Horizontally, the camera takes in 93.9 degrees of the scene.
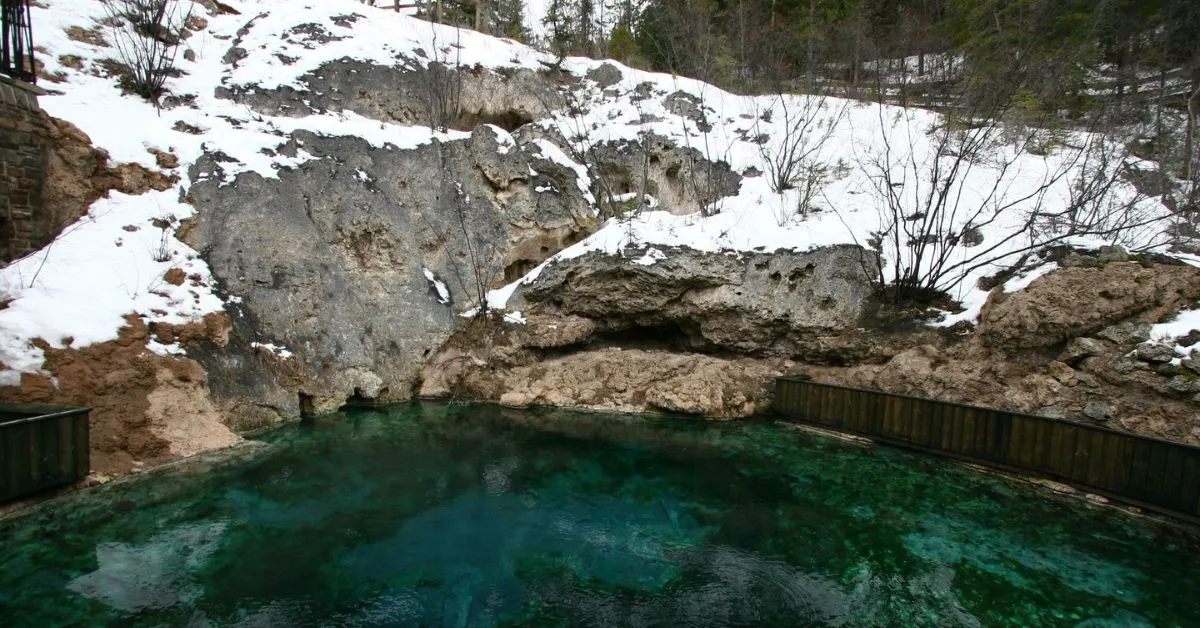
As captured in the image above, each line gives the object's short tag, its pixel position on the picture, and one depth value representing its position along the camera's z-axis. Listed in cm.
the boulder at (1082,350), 921
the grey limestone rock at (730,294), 1340
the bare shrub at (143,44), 1404
